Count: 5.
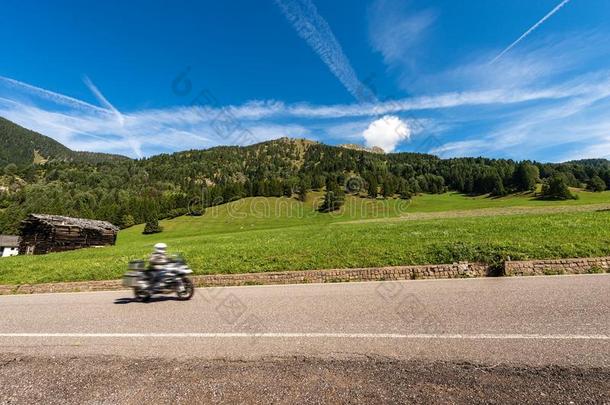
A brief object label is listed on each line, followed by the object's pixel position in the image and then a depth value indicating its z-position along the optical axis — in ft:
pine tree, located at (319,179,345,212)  350.35
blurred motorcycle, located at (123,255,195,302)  35.14
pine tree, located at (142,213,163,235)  274.16
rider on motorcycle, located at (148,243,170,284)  35.27
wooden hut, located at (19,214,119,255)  150.82
